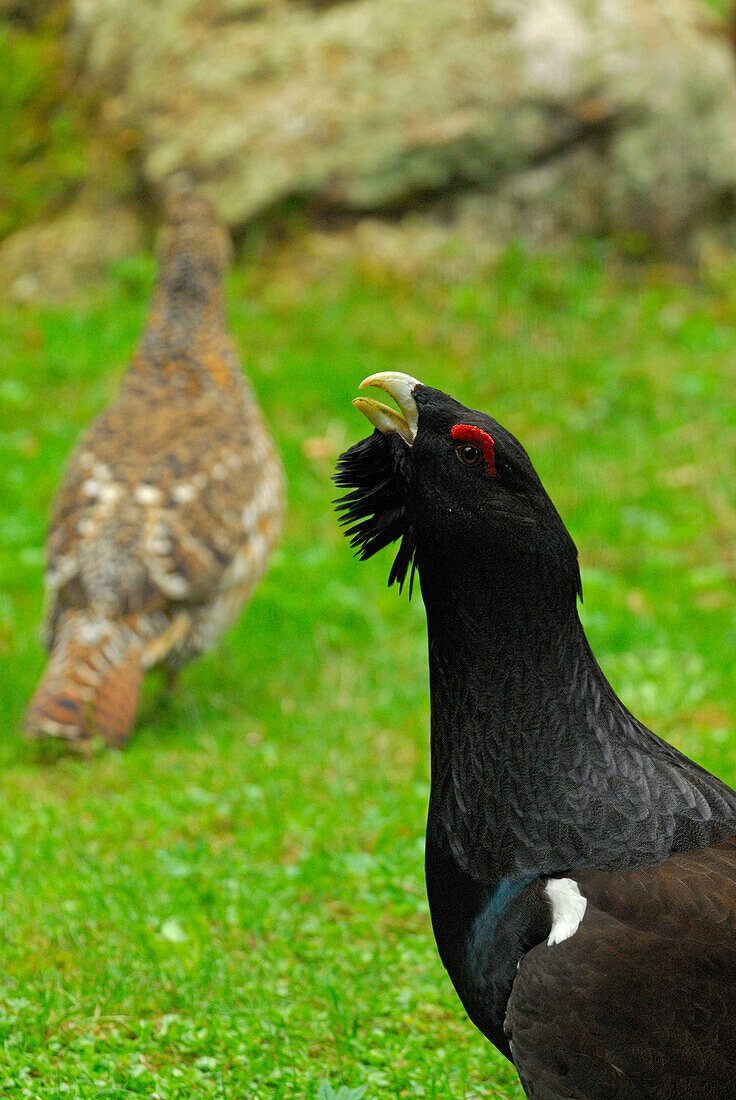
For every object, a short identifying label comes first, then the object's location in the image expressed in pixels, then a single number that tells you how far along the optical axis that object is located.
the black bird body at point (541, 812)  5.21
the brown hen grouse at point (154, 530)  12.21
